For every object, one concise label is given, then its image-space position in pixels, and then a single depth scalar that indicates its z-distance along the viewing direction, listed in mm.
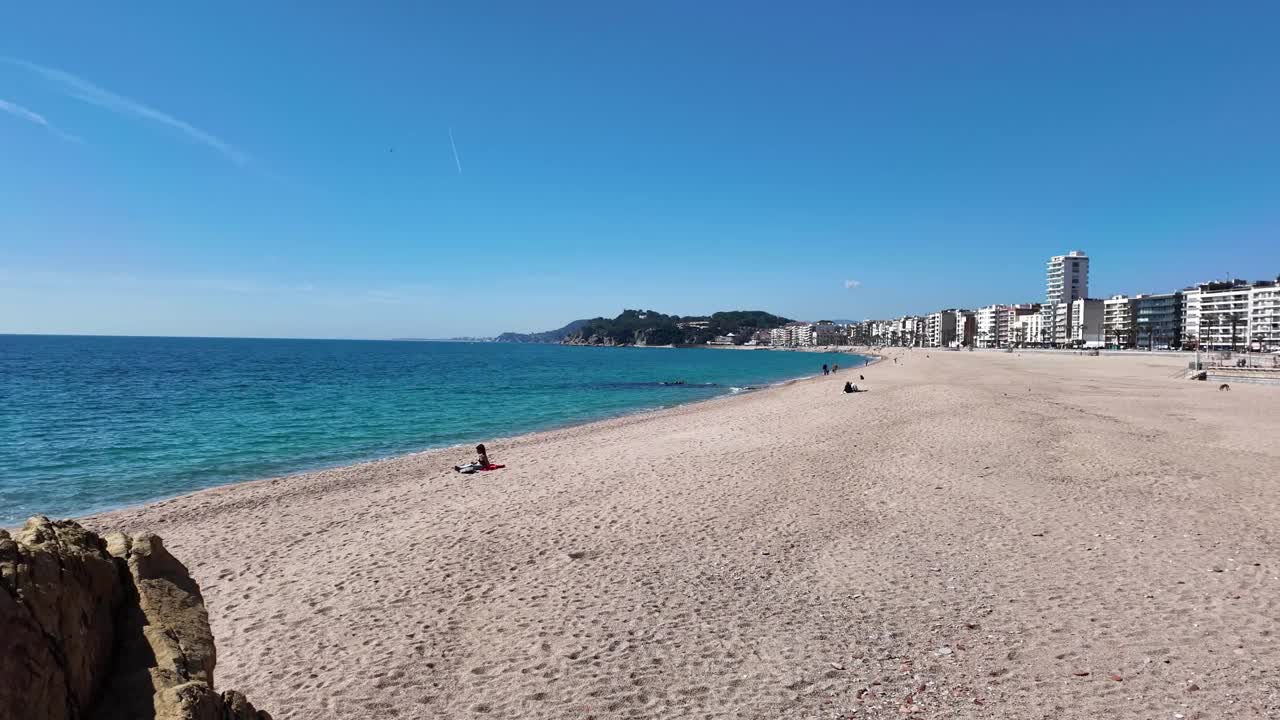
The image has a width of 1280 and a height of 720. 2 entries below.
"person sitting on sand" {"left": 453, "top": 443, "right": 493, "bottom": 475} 16031
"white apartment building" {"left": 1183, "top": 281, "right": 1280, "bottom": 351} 112625
